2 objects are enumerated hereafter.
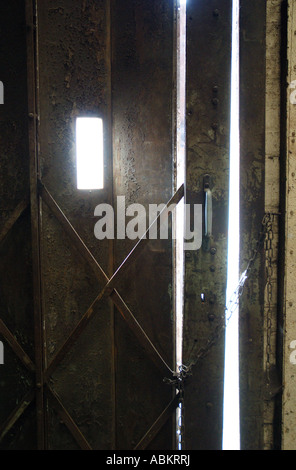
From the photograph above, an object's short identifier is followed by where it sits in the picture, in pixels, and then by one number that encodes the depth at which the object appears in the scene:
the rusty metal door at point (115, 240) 2.52
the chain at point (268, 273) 2.56
